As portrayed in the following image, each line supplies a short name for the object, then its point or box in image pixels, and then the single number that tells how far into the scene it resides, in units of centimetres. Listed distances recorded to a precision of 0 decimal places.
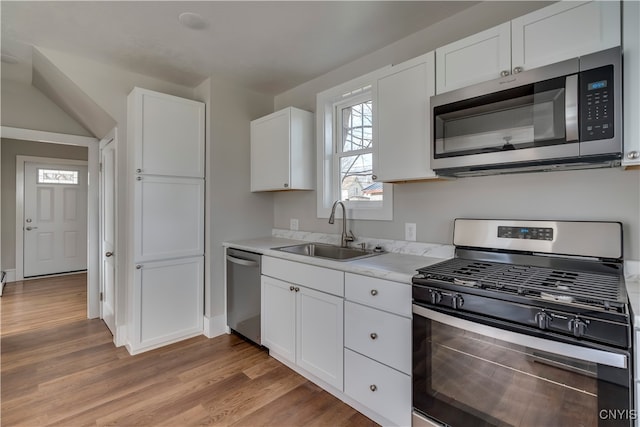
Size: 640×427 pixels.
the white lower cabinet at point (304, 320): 197
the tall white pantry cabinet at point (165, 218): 264
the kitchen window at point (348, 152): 260
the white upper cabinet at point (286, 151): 280
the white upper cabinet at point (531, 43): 130
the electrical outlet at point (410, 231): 224
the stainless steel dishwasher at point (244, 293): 263
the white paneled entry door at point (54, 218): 513
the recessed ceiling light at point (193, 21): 202
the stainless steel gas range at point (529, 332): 105
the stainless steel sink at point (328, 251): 242
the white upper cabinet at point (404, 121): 184
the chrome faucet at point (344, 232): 258
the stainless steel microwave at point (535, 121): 126
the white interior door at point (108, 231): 297
